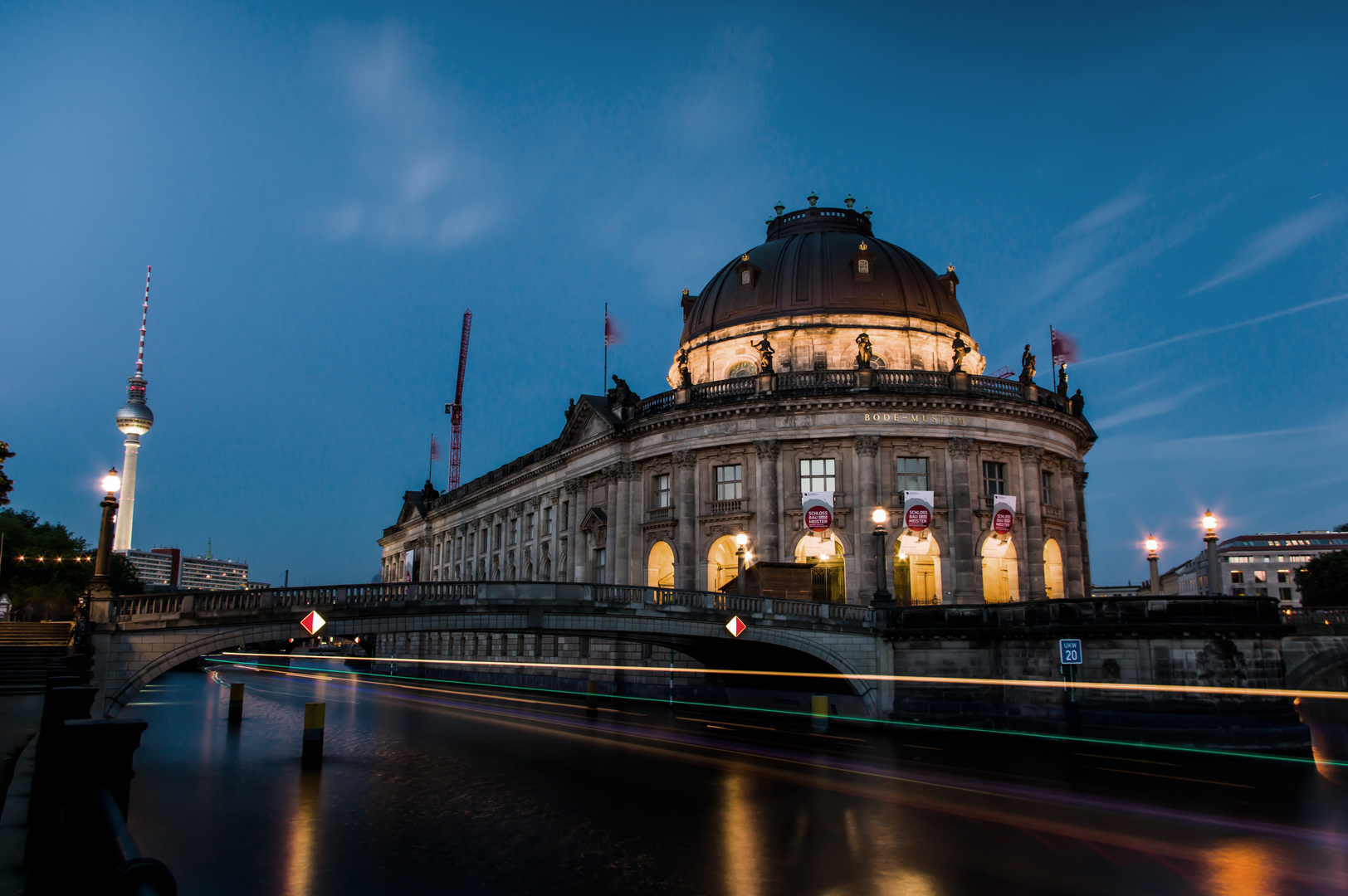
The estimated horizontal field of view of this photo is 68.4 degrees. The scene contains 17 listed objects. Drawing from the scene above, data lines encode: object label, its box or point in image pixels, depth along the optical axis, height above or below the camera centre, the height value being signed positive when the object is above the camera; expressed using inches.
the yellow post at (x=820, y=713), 1418.6 -133.3
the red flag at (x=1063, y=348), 2467.0 +666.6
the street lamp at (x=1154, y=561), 1349.0 +78.3
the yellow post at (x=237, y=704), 1502.2 -128.8
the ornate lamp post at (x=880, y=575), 1577.3 +70.3
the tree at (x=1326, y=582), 3521.2 +129.9
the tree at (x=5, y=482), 1705.2 +237.7
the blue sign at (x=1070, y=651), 1242.6 -41.4
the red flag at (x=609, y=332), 2726.9 +795.2
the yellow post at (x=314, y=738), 1023.0 -123.3
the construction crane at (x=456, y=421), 5693.9 +1138.0
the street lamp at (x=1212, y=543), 1243.2 +92.1
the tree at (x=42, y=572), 3009.4 +150.3
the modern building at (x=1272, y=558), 6338.6 +379.2
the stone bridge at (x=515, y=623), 1188.5 -5.0
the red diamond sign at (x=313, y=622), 1224.2 -3.4
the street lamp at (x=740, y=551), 1775.2 +119.8
